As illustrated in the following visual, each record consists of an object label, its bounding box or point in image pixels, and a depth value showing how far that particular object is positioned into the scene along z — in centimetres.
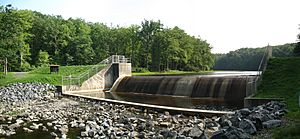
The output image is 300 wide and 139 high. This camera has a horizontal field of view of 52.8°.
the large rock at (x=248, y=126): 870
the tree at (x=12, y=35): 3794
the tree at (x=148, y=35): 6381
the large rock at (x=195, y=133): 962
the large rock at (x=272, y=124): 905
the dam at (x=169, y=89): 2078
